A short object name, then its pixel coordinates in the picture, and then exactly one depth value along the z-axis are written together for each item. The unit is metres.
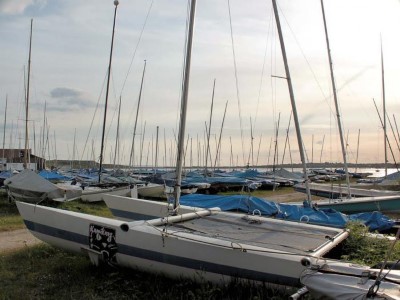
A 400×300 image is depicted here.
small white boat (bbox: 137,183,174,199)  23.91
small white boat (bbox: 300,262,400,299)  4.09
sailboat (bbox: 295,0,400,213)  16.17
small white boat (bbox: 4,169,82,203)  16.62
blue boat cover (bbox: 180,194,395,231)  10.59
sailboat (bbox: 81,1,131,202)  20.16
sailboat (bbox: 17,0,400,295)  5.96
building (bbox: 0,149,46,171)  64.30
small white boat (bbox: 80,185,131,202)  20.06
